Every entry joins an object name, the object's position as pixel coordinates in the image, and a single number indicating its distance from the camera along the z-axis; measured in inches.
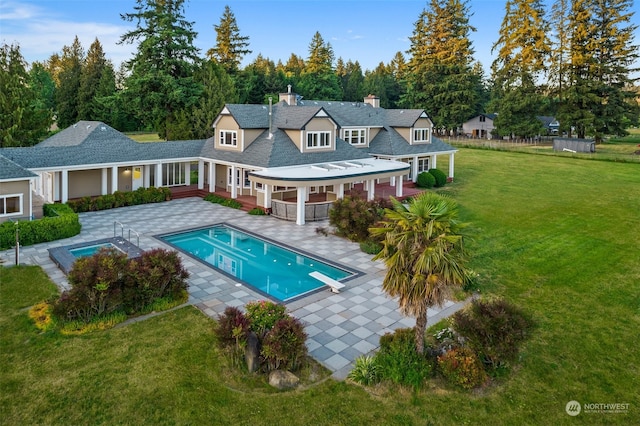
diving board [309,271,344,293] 584.4
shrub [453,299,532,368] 382.3
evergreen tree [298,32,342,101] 2945.4
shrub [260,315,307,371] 382.9
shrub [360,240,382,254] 749.9
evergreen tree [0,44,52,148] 1259.8
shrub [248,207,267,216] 1016.2
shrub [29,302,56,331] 470.3
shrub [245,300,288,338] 407.5
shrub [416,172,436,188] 1349.7
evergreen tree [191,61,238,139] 1679.4
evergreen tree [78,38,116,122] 2500.0
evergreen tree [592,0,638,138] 2226.9
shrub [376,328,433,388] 380.2
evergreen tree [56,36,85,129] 2564.0
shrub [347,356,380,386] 383.6
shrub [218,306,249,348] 397.7
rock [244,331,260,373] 394.6
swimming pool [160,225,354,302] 625.9
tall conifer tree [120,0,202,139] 1668.3
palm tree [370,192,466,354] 369.4
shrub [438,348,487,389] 374.6
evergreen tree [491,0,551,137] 2406.5
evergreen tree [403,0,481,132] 2645.2
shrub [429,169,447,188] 1380.4
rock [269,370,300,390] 375.9
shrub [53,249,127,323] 470.6
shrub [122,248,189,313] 504.4
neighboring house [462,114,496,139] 3088.1
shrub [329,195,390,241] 809.5
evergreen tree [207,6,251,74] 2402.8
